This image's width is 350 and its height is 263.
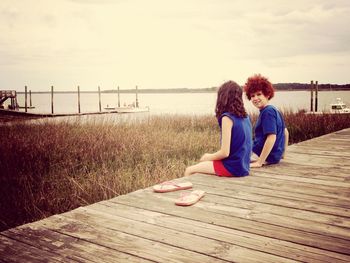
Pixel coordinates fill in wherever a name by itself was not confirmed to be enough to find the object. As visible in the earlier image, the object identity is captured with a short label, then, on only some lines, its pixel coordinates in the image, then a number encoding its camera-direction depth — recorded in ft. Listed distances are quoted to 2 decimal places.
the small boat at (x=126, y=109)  117.80
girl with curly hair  13.72
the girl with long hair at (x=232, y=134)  11.65
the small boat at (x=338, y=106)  92.02
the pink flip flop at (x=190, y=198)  8.85
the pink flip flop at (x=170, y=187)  10.11
